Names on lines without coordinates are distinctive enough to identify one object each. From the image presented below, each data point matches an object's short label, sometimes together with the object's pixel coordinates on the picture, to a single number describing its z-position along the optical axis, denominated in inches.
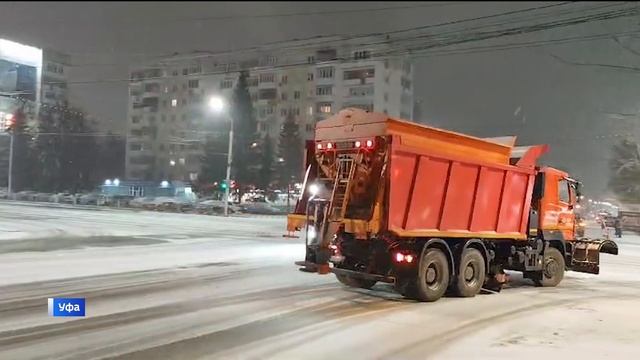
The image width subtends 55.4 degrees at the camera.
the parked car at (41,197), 2735.5
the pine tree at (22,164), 2380.7
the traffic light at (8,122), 1140.5
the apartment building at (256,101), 3420.3
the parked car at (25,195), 2654.5
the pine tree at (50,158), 2758.9
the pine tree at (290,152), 2989.7
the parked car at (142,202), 2427.4
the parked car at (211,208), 2159.1
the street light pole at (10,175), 2175.0
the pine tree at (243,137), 2760.8
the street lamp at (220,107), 1639.5
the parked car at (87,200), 2628.0
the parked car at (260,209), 2297.1
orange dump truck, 391.9
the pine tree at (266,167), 2812.5
